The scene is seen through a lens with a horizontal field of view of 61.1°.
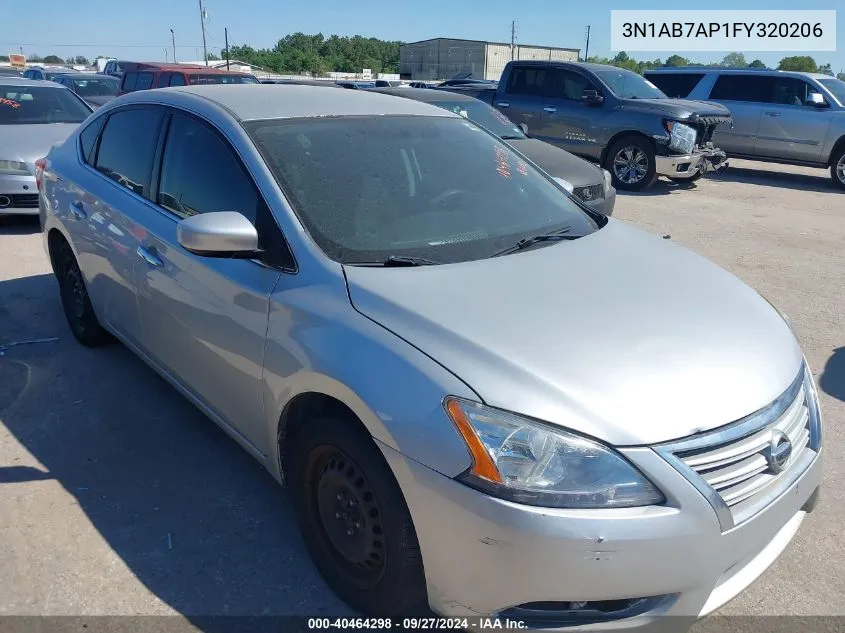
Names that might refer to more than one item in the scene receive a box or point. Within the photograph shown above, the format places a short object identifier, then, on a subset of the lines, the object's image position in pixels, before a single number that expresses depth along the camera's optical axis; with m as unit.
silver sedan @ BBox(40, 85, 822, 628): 1.93
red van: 13.47
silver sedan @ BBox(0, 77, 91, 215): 7.52
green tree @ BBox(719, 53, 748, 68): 60.25
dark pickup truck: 10.92
